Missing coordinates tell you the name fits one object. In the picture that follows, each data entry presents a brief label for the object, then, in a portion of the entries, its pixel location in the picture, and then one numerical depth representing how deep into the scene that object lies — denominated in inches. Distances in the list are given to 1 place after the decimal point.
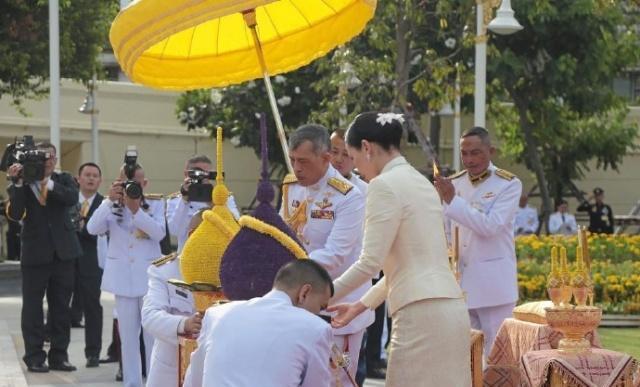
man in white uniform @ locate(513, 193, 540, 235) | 1207.6
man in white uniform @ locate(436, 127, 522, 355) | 373.7
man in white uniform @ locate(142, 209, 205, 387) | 289.0
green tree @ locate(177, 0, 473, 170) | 879.1
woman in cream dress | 265.1
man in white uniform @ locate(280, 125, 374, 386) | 323.9
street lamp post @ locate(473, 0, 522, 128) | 784.3
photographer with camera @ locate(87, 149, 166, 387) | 448.5
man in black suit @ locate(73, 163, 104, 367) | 537.6
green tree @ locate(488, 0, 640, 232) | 1228.5
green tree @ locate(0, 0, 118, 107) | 1080.8
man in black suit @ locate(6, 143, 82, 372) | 512.7
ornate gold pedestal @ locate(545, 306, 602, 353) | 313.1
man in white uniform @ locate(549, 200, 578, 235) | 1202.0
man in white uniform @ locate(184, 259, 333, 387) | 223.6
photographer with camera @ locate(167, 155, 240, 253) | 366.9
